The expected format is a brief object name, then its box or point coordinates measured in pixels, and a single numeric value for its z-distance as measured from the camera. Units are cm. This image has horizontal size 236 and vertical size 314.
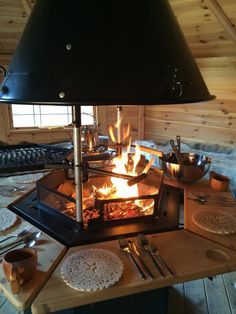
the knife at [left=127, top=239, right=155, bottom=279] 105
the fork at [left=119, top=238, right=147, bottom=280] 105
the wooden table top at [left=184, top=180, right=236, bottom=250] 128
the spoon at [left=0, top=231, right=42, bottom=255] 117
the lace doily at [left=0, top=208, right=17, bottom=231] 132
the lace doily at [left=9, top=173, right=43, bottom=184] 188
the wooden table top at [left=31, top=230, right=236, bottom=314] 93
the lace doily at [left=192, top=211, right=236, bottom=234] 132
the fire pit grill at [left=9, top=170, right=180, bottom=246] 129
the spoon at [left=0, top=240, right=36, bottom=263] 118
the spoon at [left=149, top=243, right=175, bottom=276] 110
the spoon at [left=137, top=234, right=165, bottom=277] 117
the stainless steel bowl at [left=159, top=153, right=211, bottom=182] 180
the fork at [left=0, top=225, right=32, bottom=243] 123
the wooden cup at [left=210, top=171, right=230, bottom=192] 181
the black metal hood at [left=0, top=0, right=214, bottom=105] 104
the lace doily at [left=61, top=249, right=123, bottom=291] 99
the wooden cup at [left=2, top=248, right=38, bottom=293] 94
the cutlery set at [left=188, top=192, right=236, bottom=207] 163
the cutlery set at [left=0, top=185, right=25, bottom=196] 171
